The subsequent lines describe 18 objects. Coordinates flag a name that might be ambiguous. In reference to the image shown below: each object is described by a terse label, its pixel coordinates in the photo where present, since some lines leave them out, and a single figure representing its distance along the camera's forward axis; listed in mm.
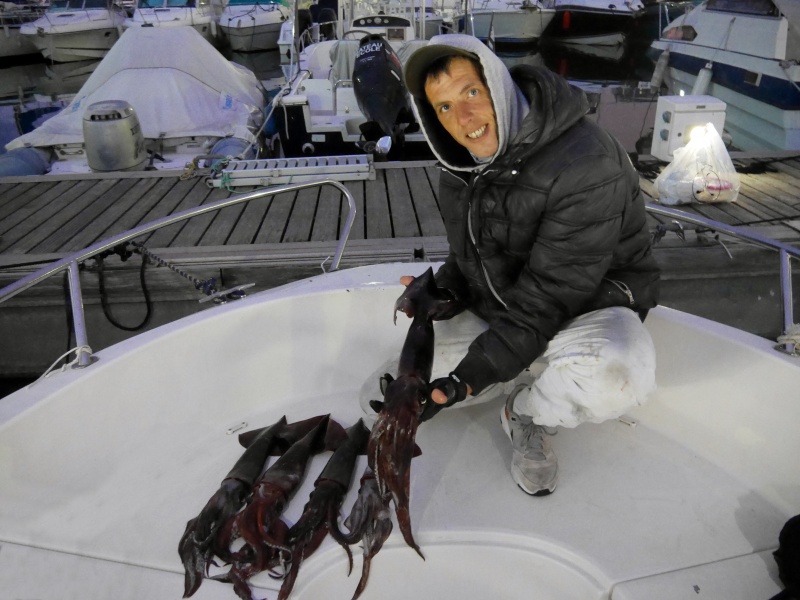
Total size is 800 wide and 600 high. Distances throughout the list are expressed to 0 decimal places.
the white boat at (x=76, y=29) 17438
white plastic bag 4723
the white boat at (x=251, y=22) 18766
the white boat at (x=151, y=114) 6500
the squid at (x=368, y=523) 1628
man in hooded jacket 1576
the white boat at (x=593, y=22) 19172
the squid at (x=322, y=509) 1623
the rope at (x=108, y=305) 3820
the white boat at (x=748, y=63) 7613
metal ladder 5379
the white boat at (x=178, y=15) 16609
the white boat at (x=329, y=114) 7777
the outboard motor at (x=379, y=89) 7176
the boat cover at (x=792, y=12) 7246
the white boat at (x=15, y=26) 19297
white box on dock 5367
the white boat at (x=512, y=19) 18438
